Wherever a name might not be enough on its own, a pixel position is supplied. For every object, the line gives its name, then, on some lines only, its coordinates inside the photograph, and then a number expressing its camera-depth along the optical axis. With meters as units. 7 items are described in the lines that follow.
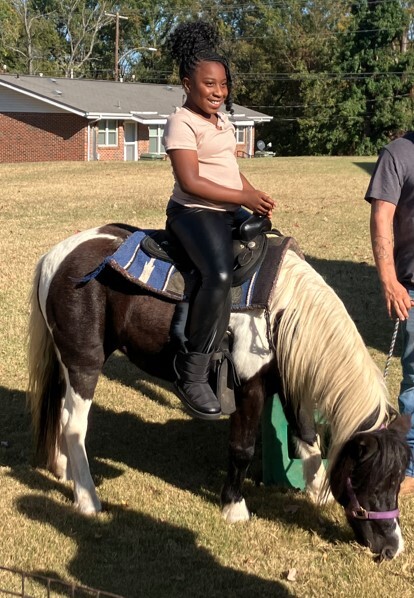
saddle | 4.31
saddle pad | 4.31
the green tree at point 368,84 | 48.88
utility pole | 51.80
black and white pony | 3.83
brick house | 38.91
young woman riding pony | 4.16
